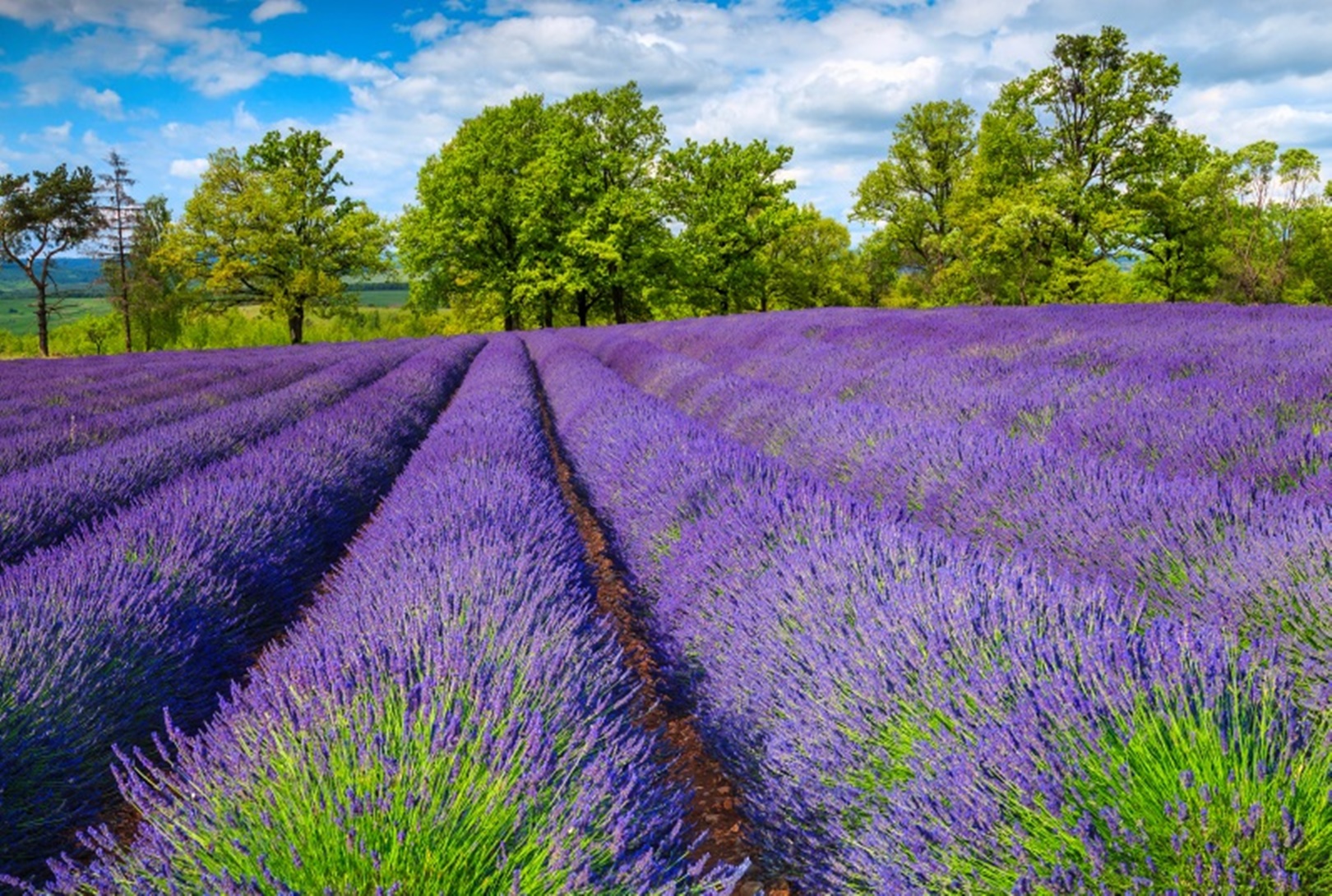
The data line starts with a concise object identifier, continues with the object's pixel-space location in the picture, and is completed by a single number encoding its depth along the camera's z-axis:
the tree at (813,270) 40.03
